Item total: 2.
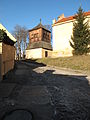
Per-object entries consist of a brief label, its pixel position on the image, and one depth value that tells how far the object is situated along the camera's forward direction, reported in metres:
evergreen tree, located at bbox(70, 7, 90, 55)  20.65
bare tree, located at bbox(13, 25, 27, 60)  40.75
